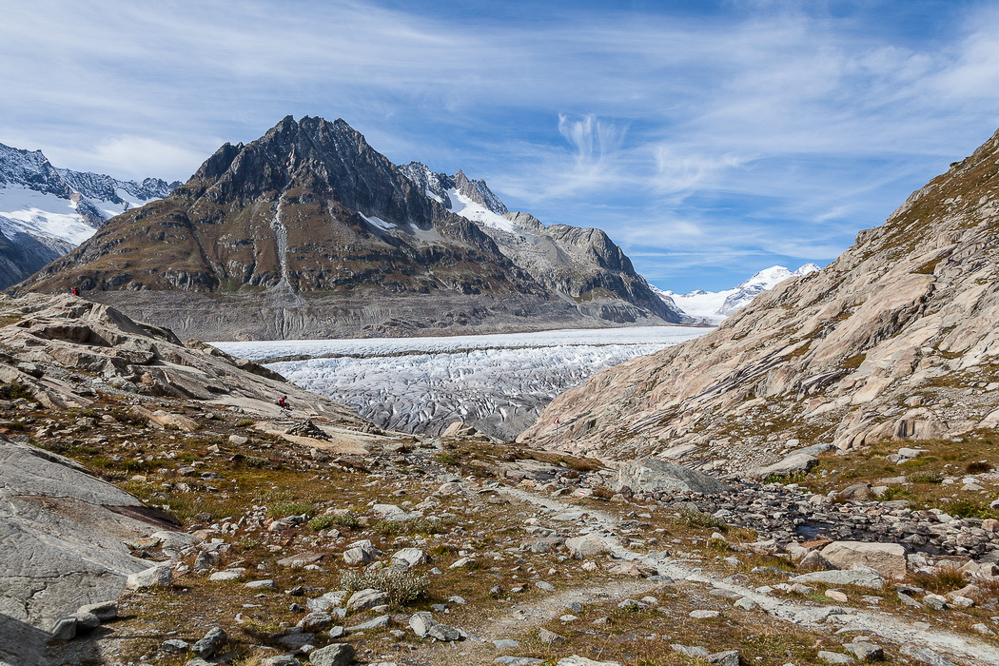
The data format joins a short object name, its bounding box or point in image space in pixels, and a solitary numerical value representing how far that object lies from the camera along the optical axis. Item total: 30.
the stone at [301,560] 10.68
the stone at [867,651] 6.93
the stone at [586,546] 12.83
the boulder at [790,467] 26.36
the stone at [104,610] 6.57
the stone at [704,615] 8.79
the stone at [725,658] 6.60
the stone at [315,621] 7.53
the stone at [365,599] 8.37
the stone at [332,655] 6.31
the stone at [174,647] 6.15
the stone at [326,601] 8.40
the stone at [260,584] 9.12
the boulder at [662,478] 22.56
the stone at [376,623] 7.69
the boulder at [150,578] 8.04
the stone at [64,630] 6.00
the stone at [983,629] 8.11
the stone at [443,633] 7.53
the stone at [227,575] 9.31
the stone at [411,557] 11.27
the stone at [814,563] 12.25
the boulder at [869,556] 11.94
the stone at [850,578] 10.70
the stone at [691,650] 7.07
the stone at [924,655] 7.10
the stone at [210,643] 6.10
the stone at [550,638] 7.60
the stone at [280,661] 5.88
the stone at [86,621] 6.24
